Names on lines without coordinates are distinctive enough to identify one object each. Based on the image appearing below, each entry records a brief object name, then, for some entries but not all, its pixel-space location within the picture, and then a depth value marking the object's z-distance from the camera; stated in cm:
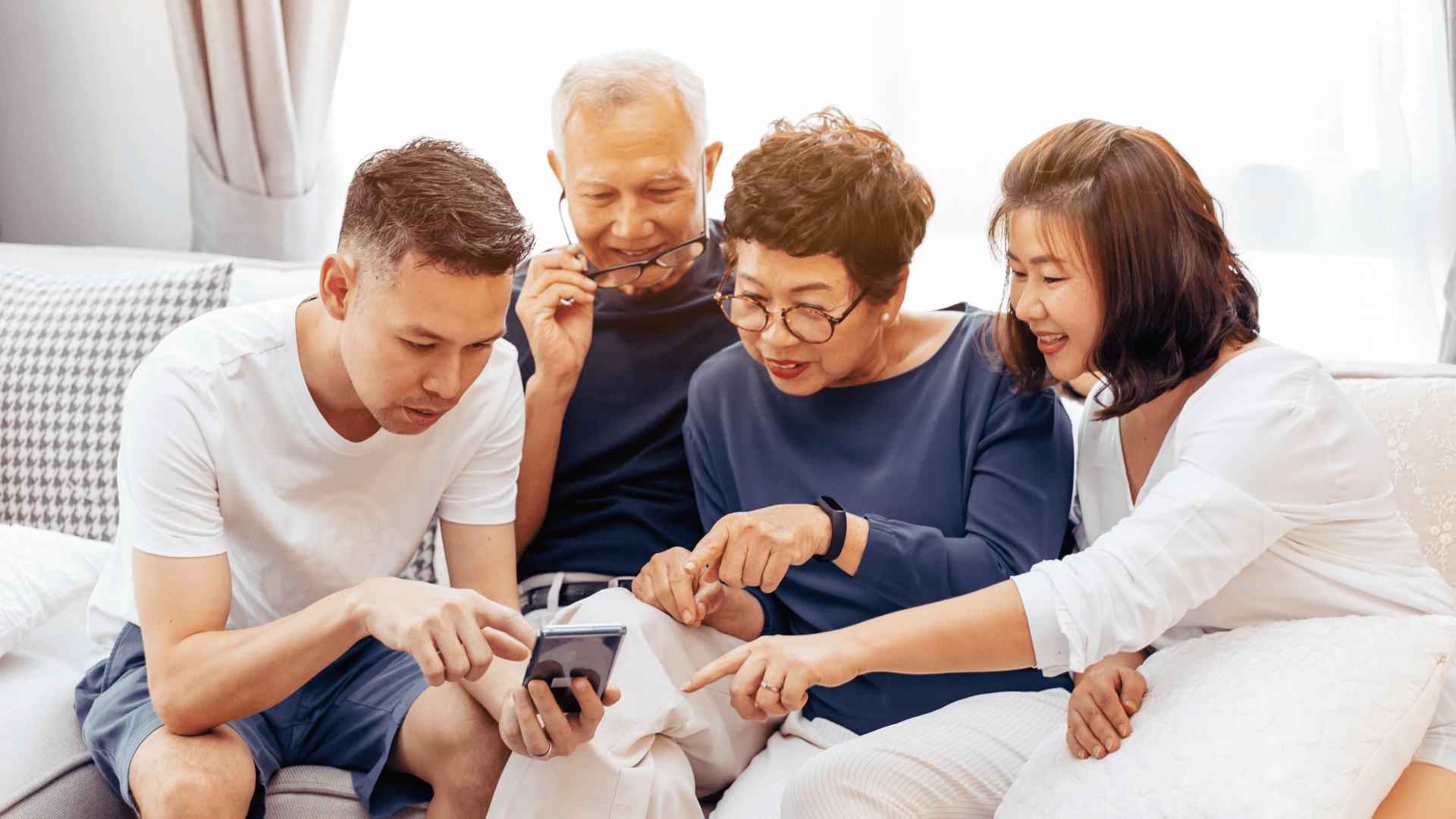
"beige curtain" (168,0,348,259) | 230
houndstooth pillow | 172
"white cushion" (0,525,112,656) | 146
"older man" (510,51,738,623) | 159
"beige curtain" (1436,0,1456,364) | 198
